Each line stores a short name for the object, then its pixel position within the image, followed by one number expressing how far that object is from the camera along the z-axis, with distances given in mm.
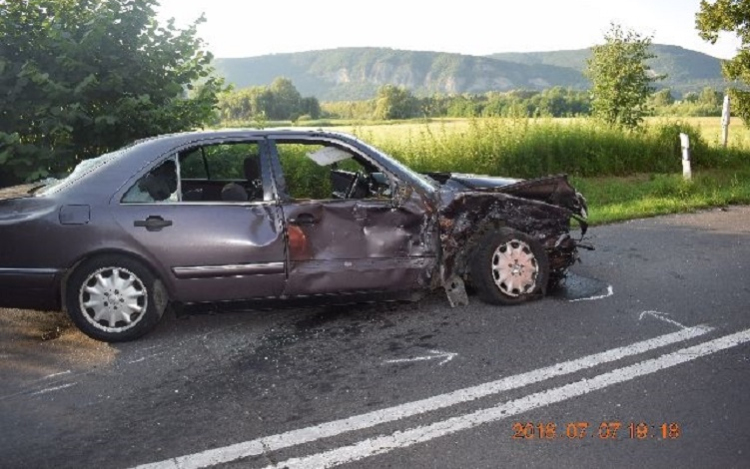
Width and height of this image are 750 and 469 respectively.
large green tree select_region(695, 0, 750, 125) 21391
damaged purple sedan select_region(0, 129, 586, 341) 4766
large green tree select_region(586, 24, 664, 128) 19812
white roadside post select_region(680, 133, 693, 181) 13836
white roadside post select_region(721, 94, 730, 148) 18656
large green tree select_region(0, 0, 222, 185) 8180
